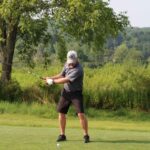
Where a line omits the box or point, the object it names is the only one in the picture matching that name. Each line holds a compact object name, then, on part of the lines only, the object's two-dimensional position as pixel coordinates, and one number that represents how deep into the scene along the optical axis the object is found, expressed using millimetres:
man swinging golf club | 11383
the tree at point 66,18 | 23828
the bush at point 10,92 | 25656
